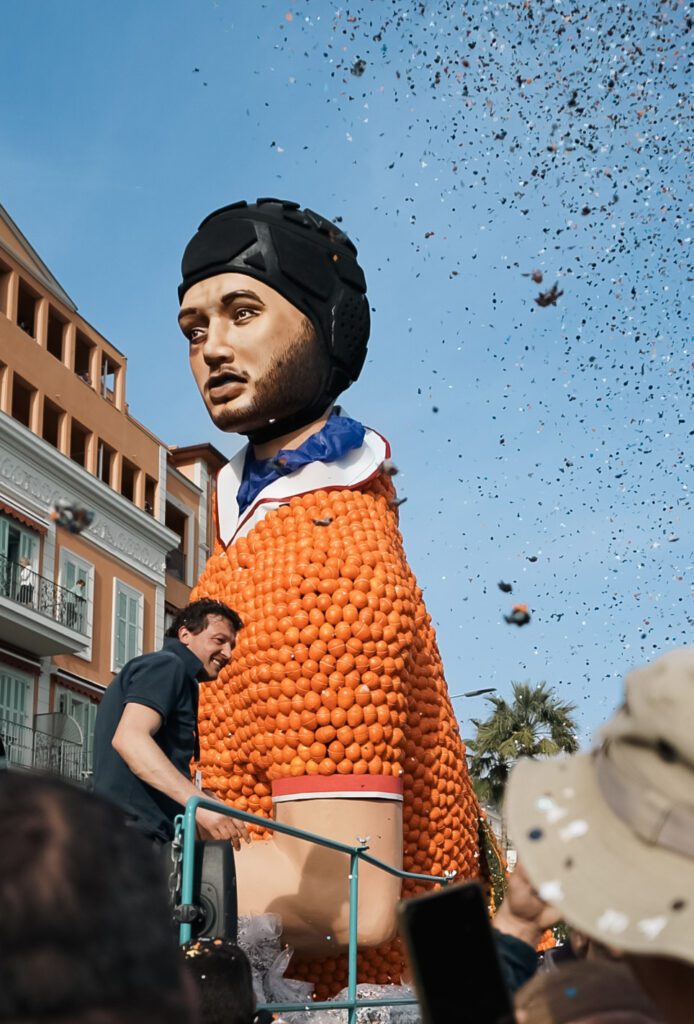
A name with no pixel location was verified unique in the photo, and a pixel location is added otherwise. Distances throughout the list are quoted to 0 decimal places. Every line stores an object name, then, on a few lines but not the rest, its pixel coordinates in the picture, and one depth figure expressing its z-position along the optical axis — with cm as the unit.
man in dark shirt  376
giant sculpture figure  460
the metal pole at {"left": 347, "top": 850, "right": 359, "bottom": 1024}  419
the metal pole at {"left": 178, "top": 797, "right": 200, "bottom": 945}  317
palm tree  2617
